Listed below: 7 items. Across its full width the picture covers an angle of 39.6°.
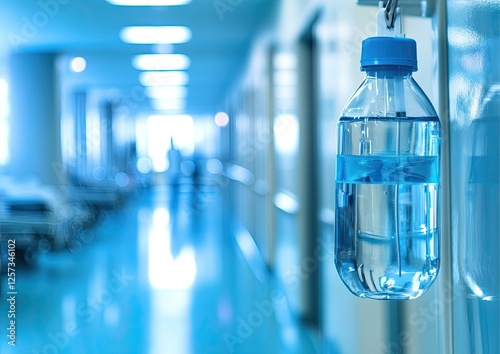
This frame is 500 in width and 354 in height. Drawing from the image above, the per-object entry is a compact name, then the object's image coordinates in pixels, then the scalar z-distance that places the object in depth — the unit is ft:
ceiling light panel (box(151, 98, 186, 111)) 71.05
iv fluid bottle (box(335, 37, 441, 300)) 3.82
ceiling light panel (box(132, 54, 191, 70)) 36.14
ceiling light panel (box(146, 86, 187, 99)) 55.56
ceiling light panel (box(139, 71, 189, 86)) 44.36
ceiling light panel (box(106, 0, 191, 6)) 21.93
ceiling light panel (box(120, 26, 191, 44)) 27.09
